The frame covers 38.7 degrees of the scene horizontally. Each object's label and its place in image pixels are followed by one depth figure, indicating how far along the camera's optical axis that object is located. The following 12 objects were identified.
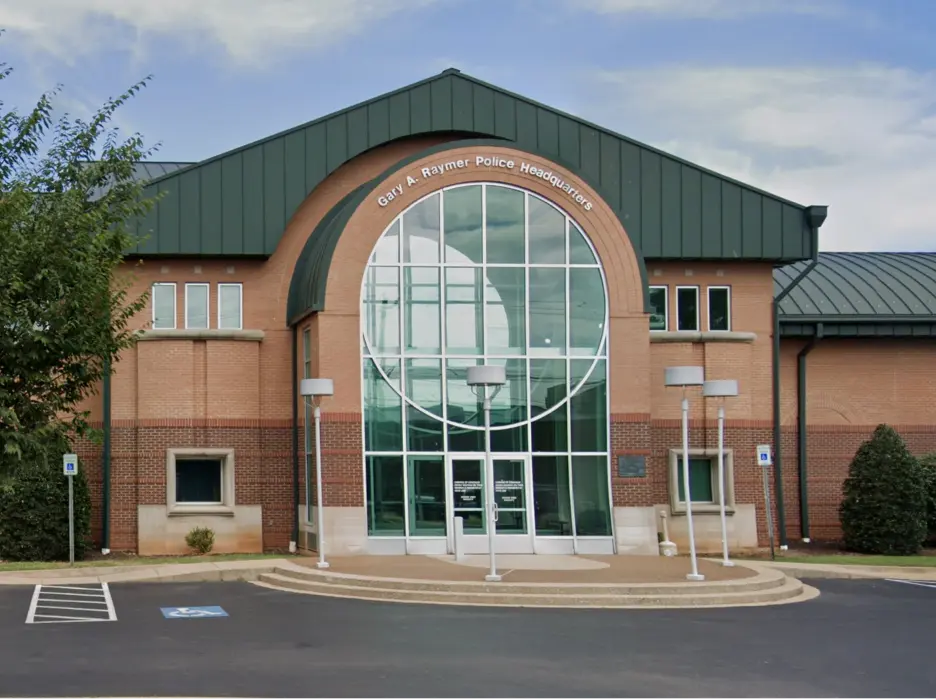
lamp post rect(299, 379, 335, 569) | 25.36
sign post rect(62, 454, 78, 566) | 25.59
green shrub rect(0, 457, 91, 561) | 27.22
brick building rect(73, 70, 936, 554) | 27.83
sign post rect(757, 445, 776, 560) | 27.95
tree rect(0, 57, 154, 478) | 11.91
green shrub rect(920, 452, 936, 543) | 31.84
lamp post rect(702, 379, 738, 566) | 25.70
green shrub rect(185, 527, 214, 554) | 28.89
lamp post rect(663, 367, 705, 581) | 23.39
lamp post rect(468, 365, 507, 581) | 22.67
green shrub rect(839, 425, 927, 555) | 30.09
